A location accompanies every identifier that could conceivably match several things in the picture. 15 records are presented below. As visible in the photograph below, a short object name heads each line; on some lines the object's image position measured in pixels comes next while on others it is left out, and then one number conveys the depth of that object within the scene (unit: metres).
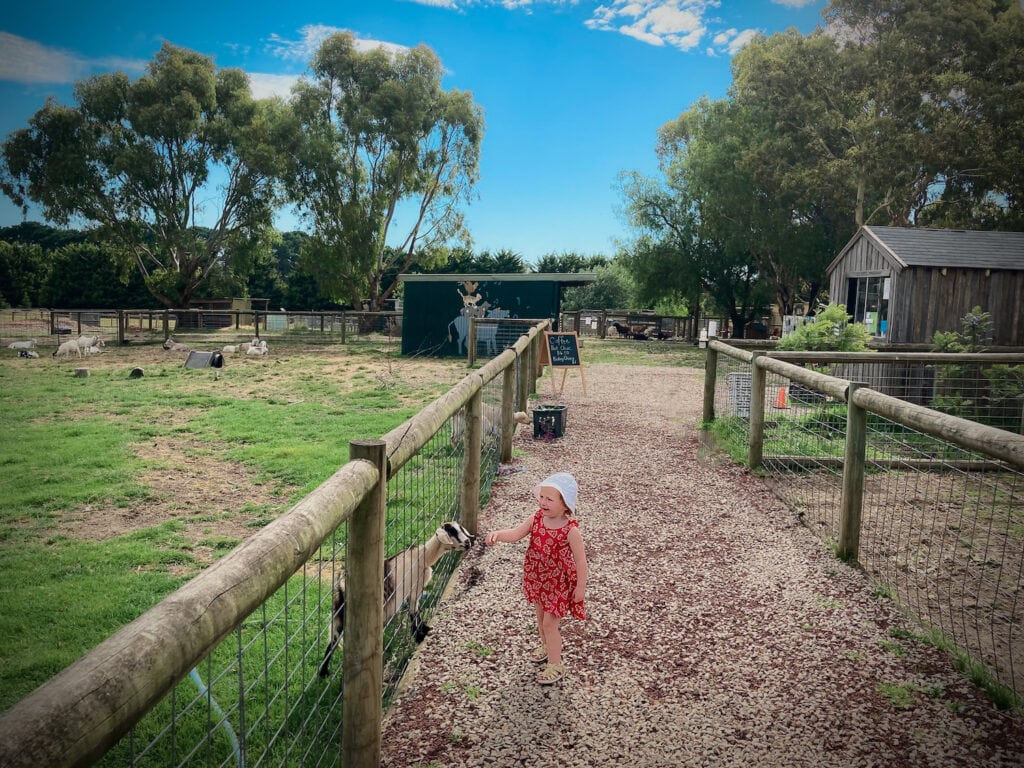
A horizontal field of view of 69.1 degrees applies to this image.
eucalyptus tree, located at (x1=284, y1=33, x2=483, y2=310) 34.19
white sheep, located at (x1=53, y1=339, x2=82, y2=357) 20.42
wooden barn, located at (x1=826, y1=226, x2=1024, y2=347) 14.41
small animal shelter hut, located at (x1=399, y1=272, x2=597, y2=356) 22.04
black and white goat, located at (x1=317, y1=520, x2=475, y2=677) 3.57
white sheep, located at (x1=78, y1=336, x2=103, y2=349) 21.00
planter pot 8.91
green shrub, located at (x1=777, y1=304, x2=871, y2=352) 10.70
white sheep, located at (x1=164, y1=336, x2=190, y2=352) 23.23
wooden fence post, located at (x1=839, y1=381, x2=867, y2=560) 4.82
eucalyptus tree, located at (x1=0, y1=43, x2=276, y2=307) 32.53
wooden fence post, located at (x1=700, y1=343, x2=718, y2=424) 9.95
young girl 3.39
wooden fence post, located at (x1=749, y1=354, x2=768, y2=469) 7.24
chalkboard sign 13.12
